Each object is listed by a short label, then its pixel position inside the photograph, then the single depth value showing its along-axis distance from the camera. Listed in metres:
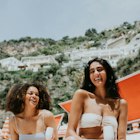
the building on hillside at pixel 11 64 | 66.31
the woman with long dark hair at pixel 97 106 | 1.51
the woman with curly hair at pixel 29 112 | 1.84
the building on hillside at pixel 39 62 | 66.56
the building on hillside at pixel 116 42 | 66.56
